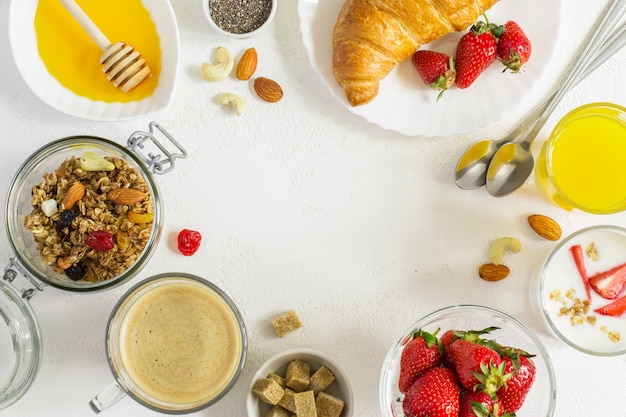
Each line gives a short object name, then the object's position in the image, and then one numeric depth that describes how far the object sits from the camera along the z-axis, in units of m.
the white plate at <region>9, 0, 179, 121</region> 0.55
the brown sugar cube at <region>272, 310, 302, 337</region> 0.56
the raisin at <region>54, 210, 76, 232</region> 0.52
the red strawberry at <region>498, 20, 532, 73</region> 0.55
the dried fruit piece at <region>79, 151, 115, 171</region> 0.53
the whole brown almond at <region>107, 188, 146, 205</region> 0.52
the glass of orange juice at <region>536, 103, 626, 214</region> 0.56
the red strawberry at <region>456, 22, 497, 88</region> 0.55
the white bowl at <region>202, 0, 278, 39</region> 0.56
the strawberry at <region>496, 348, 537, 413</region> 0.51
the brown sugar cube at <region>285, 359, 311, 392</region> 0.54
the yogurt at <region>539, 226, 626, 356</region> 0.56
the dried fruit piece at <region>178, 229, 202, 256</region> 0.56
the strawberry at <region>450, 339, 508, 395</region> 0.49
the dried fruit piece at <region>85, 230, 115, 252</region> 0.51
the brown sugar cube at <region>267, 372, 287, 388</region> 0.55
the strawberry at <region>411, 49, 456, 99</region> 0.55
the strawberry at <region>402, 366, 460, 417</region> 0.50
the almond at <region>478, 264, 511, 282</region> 0.57
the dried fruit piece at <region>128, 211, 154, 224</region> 0.53
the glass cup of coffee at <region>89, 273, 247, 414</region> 0.54
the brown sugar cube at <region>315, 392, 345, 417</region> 0.54
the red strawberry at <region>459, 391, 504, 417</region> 0.49
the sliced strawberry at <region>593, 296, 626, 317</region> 0.56
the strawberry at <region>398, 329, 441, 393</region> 0.52
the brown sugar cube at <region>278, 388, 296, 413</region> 0.54
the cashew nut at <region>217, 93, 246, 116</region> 0.57
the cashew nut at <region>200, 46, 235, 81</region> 0.56
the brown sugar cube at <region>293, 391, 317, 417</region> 0.53
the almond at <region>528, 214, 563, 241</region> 0.57
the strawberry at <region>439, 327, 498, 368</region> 0.52
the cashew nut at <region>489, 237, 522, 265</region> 0.57
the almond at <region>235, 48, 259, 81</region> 0.57
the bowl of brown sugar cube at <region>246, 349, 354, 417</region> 0.53
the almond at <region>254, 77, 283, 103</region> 0.57
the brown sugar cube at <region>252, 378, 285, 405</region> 0.53
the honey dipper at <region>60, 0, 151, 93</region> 0.54
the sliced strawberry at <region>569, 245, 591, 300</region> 0.56
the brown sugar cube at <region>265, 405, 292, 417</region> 0.54
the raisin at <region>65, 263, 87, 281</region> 0.52
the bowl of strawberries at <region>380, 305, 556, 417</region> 0.50
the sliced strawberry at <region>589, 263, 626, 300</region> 0.56
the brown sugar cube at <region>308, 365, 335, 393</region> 0.54
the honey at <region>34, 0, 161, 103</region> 0.56
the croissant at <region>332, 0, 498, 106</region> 0.54
